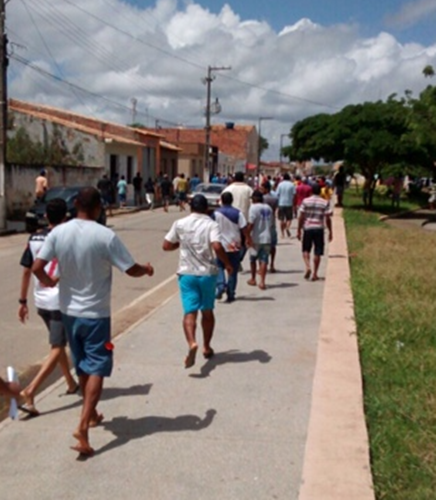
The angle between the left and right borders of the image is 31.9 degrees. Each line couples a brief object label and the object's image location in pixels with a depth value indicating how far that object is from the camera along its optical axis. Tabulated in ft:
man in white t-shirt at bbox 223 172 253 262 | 43.04
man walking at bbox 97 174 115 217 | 97.25
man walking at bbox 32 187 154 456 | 16.16
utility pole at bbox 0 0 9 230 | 72.64
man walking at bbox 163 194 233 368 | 22.82
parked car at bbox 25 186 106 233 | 69.03
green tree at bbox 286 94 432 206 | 111.24
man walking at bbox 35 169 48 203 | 79.10
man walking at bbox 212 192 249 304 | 32.81
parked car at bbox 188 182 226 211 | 103.80
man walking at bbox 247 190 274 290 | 38.17
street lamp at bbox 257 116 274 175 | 315.62
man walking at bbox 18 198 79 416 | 18.88
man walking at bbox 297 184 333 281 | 40.81
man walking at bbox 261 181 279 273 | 39.79
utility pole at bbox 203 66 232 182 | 169.37
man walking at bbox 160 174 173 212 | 117.60
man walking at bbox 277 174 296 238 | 61.87
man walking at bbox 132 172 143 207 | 123.34
